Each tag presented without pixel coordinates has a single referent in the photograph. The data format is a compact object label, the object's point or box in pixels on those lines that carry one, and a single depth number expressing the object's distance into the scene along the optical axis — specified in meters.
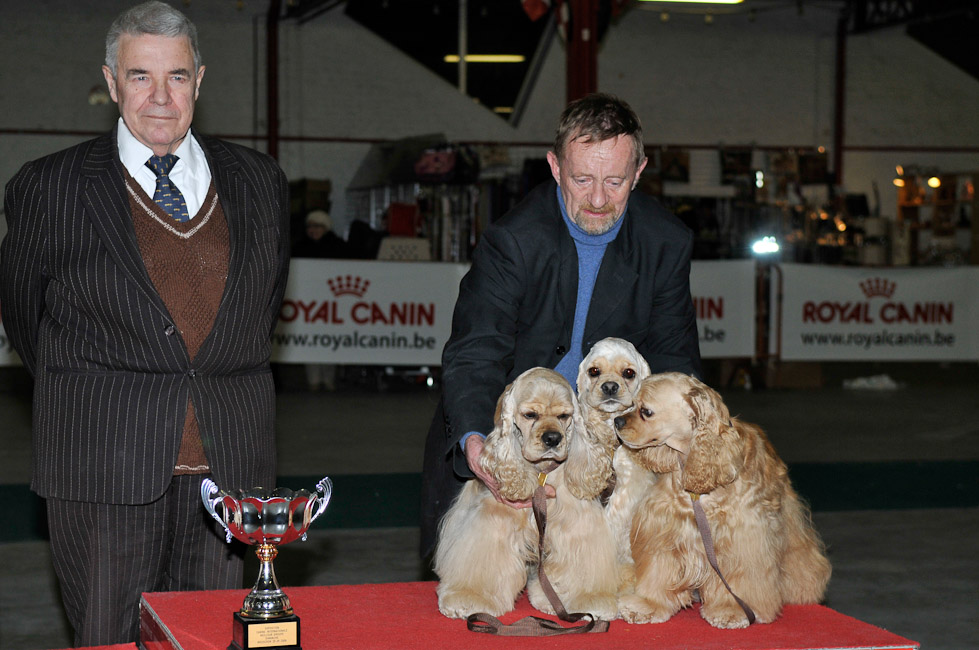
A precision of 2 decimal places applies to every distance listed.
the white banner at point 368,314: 8.31
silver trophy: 1.78
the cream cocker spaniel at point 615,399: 2.01
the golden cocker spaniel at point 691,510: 1.94
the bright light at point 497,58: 15.13
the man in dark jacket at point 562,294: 2.12
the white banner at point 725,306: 8.75
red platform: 1.88
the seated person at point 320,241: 10.12
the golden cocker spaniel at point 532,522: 1.91
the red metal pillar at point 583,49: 7.89
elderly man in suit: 2.11
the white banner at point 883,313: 8.98
